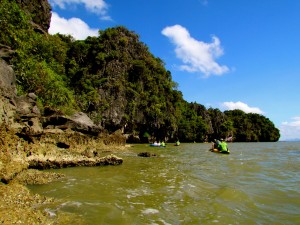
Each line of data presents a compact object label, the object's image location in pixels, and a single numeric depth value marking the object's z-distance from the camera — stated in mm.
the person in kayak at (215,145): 26422
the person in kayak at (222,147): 24328
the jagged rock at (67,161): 10805
